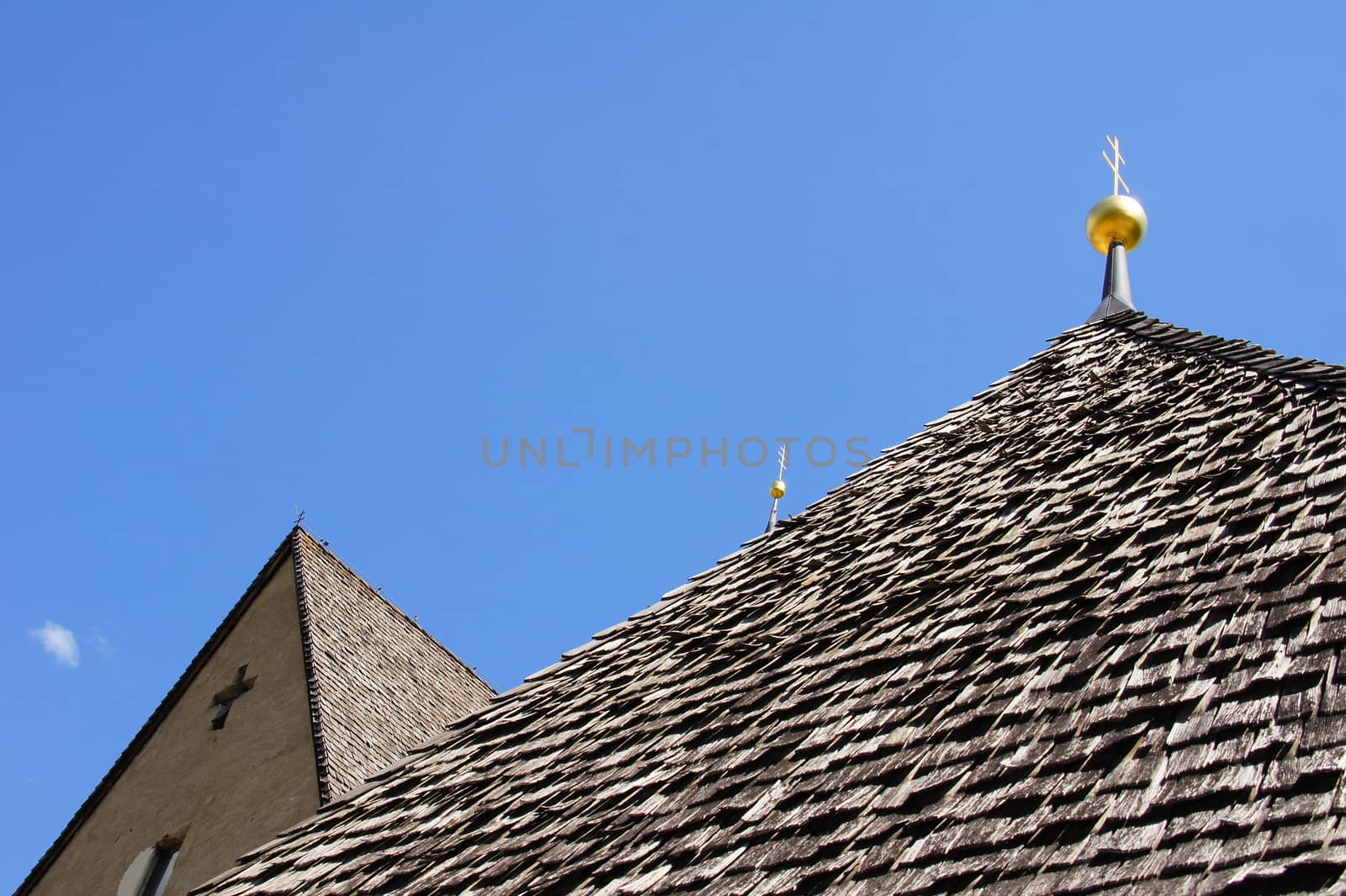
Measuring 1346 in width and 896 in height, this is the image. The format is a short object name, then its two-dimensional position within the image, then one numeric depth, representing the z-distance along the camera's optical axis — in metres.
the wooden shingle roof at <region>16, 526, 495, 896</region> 11.75
